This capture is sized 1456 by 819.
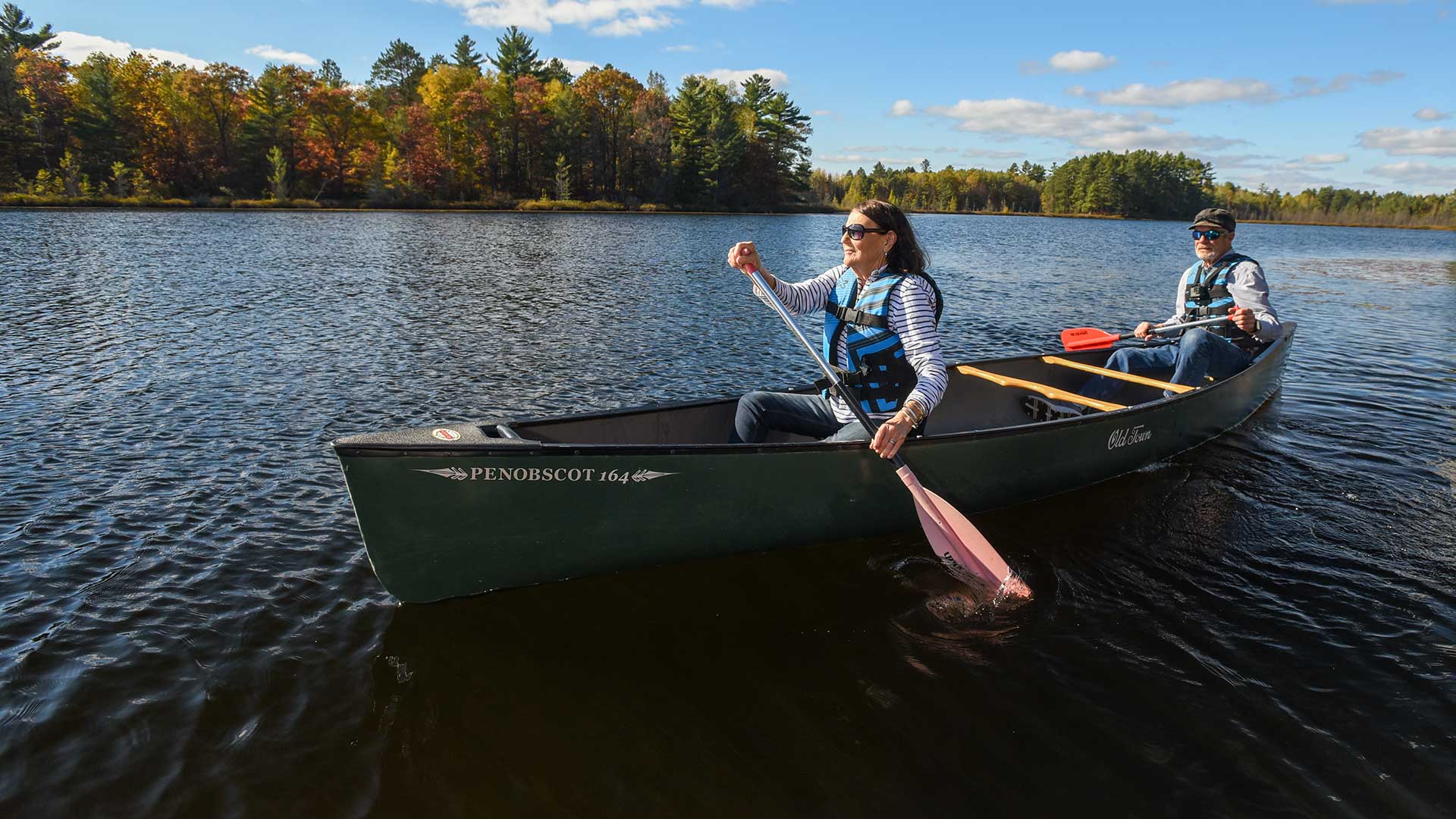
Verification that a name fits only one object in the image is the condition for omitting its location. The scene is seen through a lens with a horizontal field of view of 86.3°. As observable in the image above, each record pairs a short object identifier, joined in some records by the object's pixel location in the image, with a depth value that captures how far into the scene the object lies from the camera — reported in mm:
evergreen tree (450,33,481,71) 87312
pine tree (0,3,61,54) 69775
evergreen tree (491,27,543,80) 81125
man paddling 7793
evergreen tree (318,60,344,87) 92812
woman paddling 4895
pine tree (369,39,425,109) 97688
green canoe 4102
